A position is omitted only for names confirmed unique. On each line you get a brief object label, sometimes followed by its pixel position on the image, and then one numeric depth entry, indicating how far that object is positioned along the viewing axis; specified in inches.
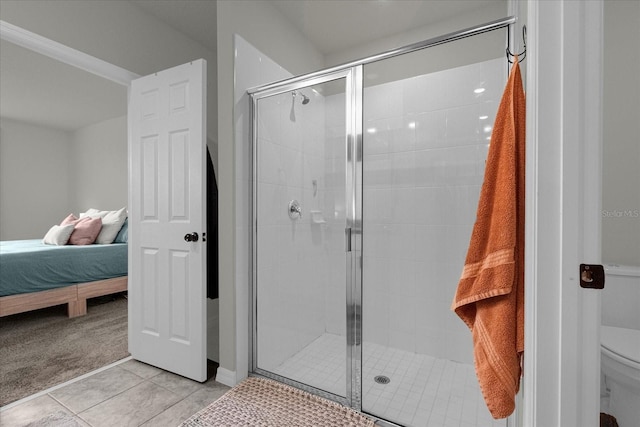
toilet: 29.0
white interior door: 76.2
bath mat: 61.0
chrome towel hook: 51.9
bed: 116.1
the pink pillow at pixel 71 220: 167.8
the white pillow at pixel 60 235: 150.6
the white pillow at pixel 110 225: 159.0
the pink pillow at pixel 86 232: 153.5
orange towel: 32.7
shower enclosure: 73.3
